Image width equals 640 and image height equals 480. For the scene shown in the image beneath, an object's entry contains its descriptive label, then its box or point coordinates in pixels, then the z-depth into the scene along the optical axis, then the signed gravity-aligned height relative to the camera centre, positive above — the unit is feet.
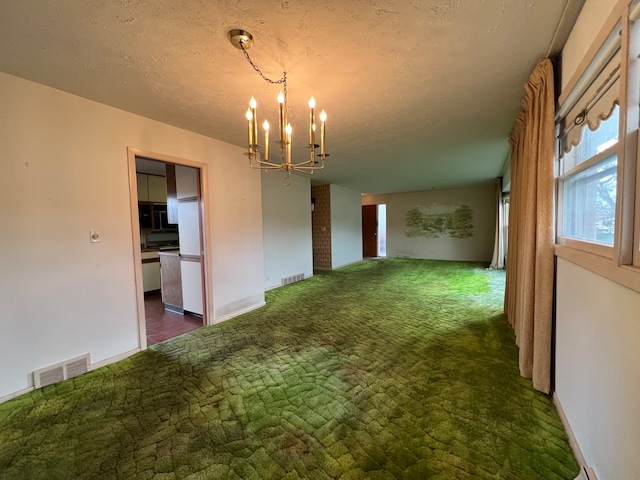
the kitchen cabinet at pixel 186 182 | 11.35 +2.06
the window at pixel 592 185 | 4.07 +0.66
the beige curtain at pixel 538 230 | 5.80 -0.19
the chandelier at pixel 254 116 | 5.08 +2.42
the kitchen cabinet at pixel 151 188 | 16.25 +2.64
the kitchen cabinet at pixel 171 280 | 12.76 -2.49
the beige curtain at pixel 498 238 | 22.07 -1.28
